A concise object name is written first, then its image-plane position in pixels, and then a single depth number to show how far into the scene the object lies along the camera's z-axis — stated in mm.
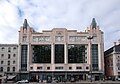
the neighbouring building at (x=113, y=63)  47514
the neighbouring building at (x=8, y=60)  49738
